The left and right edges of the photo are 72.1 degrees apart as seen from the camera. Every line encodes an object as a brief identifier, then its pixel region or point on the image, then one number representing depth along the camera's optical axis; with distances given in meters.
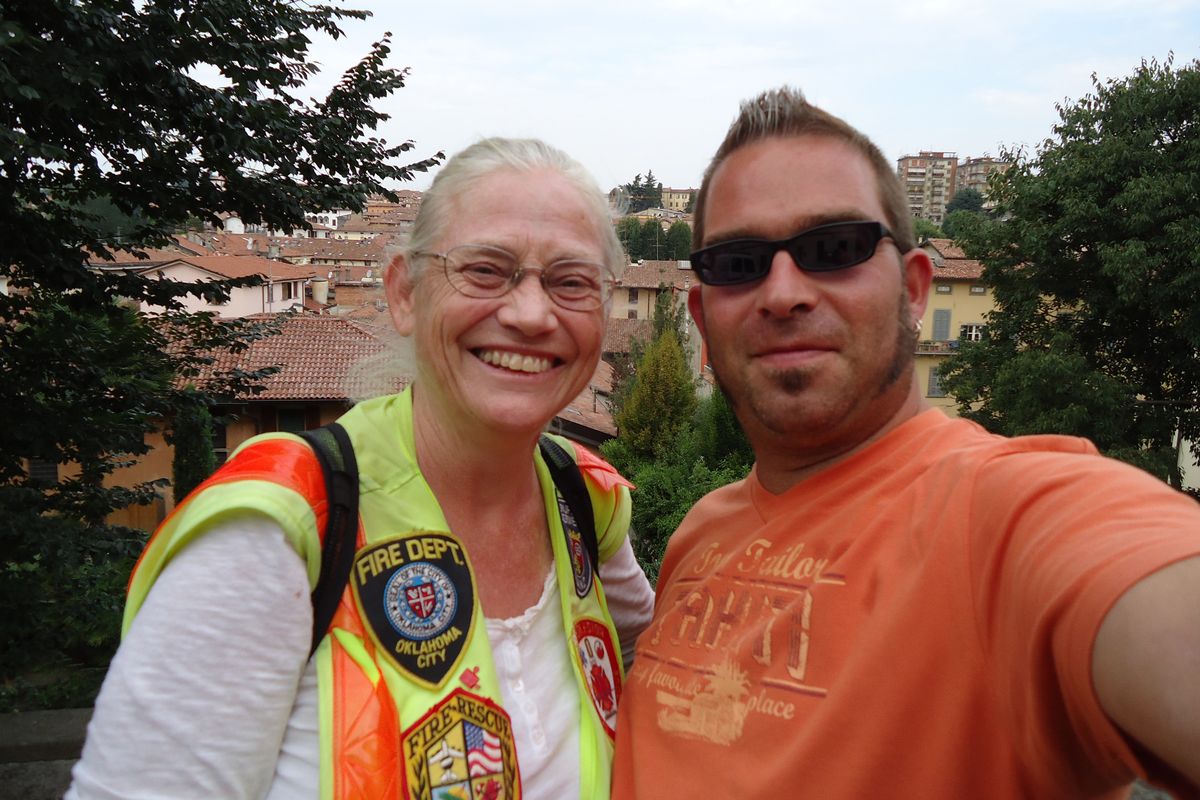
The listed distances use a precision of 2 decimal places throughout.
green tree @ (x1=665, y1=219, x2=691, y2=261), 77.12
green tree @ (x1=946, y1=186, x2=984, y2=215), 88.40
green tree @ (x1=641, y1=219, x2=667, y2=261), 80.75
